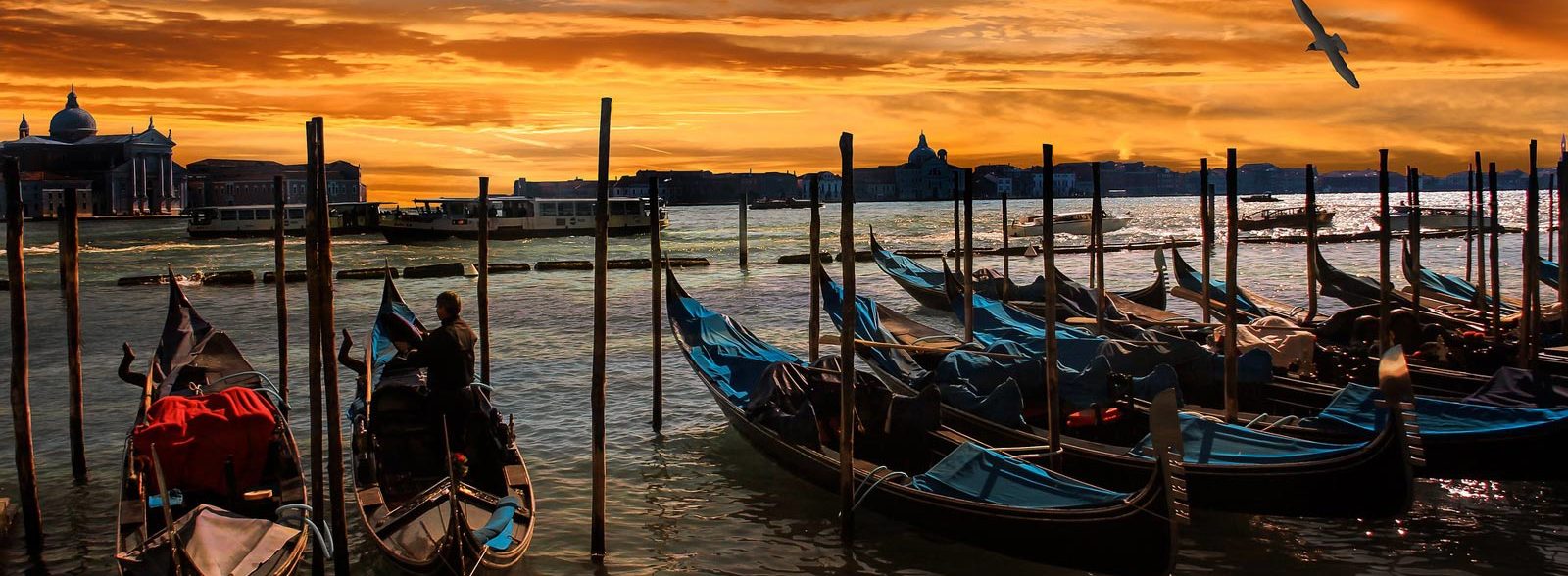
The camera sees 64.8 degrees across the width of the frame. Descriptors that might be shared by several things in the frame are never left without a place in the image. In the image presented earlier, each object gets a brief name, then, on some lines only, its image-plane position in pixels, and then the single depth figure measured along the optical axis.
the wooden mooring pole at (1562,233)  13.51
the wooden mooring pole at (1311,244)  15.80
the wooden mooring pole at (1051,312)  8.77
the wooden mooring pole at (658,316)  11.82
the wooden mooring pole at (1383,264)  12.43
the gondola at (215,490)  6.61
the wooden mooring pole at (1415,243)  14.41
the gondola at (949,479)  7.00
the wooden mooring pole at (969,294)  15.11
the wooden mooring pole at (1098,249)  14.72
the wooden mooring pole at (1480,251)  16.02
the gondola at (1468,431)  8.91
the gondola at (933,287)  19.19
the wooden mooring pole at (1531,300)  12.06
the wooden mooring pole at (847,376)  8.08
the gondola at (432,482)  6.80
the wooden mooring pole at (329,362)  7.16
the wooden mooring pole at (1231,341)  10.09
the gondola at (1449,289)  17.83
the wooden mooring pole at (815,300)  12.26
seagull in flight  10.25
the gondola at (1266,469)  7.80
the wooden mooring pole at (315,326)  7.43
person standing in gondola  8.33
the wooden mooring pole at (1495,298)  13.89
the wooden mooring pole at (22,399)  8.14
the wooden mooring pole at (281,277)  9.67
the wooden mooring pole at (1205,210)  13.76
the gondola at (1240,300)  16.50
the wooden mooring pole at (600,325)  7.93
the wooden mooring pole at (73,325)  9.07
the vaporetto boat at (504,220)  54.78
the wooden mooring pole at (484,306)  12.04
